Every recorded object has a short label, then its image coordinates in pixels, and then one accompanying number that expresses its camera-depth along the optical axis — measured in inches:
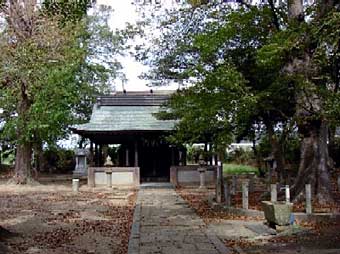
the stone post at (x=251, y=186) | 941.8
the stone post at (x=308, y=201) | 503.5
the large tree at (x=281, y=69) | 523.8
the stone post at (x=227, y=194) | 621.8
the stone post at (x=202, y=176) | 1087.8
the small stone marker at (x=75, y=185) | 993.9
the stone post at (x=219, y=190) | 670.2
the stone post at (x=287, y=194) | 509.0
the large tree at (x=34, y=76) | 1029.8
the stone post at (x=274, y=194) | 514.9
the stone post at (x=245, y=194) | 557.3
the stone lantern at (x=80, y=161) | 1590.3
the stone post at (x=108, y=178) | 1090.3
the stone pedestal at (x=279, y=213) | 437.1
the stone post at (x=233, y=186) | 777.6
